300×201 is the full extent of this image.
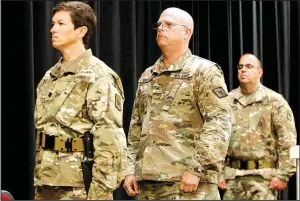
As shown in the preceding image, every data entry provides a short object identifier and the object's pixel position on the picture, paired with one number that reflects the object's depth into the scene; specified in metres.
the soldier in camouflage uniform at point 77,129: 5.00
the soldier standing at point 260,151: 8.52
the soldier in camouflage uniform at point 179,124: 5.55
